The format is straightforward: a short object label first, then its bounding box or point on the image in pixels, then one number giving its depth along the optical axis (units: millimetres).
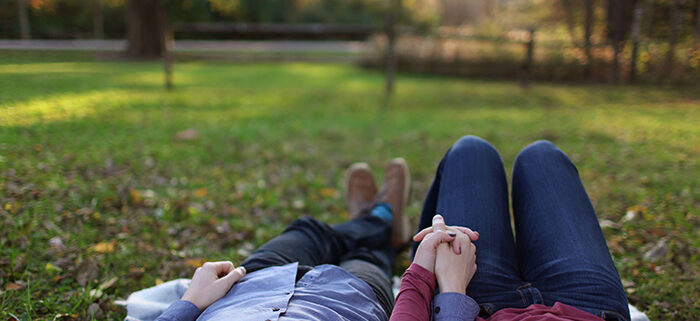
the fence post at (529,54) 9461
